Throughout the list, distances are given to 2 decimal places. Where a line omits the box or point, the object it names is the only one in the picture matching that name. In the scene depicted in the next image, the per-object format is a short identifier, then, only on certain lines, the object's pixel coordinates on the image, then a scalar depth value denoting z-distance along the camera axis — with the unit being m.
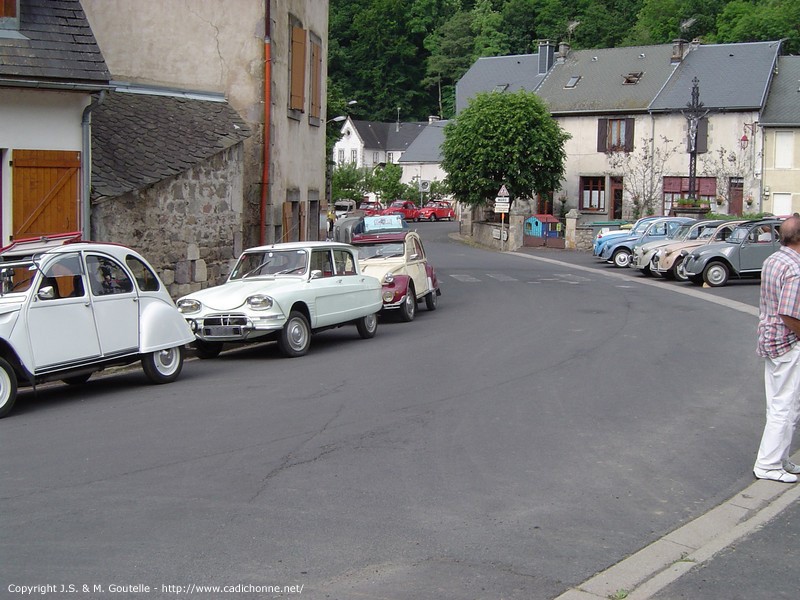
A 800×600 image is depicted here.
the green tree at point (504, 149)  50.69
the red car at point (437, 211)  80.68
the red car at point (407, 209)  78.06
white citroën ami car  13.41
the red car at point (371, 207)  70.38
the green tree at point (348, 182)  81.06
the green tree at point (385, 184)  85.69
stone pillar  46.91
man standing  7.01
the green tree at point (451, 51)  101.88
